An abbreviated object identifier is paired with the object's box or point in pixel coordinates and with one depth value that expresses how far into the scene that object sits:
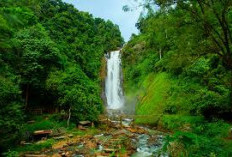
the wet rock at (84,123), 19.50
